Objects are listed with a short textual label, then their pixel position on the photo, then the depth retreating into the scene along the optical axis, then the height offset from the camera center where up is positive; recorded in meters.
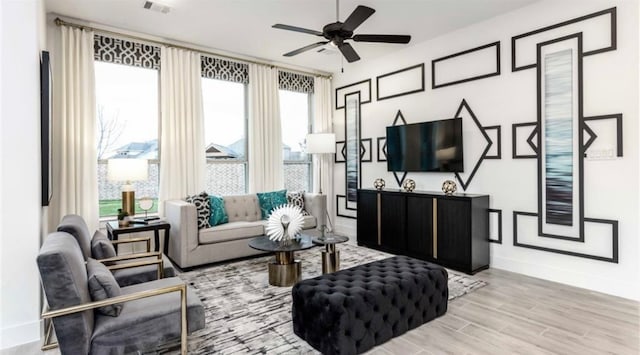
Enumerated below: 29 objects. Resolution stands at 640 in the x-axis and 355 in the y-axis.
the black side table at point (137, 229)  3.82 -0.63
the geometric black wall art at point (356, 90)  5.95 +1.55
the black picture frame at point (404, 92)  5.04 +1.46
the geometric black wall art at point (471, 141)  4.32 +0.42
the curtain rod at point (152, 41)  4.05 +1.89
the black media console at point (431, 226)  3.98 -0.70
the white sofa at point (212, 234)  4.12 -0.77
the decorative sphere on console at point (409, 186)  4.84 -0.18
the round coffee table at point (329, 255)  3.77 -0.91
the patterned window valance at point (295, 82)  6.13 +1.75
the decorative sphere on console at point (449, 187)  4.29 -0.18
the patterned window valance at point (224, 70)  5.25 +1.71
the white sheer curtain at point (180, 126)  4.80 +0.72
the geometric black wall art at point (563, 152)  3.38 +0.22
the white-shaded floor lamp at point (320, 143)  5.70 +0.54
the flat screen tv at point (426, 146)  4.51 +0.40
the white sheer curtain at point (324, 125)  6.54 +0.98
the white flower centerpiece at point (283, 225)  3.57 -0.54
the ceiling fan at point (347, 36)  3.11 +1.41
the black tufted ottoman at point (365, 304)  2.24 -0.95
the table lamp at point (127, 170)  3.90 +0.07
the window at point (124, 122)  4.46 +0.74
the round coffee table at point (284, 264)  3.54 -0.97
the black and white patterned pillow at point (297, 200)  5.45 -0.41
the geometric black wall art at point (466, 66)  4.21 +1.44
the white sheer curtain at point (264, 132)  5.69 +0.75
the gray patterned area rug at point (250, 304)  2.42 -1.21
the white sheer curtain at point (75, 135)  4.05 +0.51
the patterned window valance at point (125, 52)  4.37 +1.68
